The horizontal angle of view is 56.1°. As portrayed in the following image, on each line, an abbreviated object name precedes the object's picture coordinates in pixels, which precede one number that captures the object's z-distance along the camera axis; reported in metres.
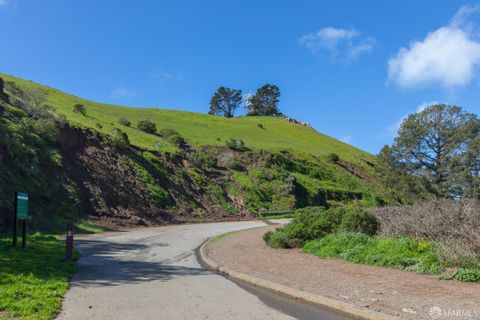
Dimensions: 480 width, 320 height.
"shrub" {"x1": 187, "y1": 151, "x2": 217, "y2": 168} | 45.44
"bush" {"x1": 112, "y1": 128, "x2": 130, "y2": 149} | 37.50
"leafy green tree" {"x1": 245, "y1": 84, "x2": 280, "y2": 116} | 123.81
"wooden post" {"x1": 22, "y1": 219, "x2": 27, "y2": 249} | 13.35
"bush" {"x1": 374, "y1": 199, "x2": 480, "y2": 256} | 10.98
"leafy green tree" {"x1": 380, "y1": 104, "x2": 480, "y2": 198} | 38.50
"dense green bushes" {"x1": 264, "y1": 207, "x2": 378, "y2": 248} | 15.63
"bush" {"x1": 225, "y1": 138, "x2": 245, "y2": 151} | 54.53
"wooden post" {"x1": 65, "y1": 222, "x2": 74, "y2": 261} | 11.98
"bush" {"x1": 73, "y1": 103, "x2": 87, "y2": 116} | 52.32
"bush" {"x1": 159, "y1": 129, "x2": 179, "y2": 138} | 53.62
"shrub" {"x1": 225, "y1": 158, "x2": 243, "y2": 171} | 48.87
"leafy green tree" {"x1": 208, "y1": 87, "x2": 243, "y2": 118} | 121.06
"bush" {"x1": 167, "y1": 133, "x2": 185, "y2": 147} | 50.47
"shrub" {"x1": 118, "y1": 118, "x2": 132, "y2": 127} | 54.27
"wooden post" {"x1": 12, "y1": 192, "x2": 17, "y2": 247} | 13.33
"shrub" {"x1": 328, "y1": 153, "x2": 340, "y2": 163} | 65.19
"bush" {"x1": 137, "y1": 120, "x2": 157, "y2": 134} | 53.69
